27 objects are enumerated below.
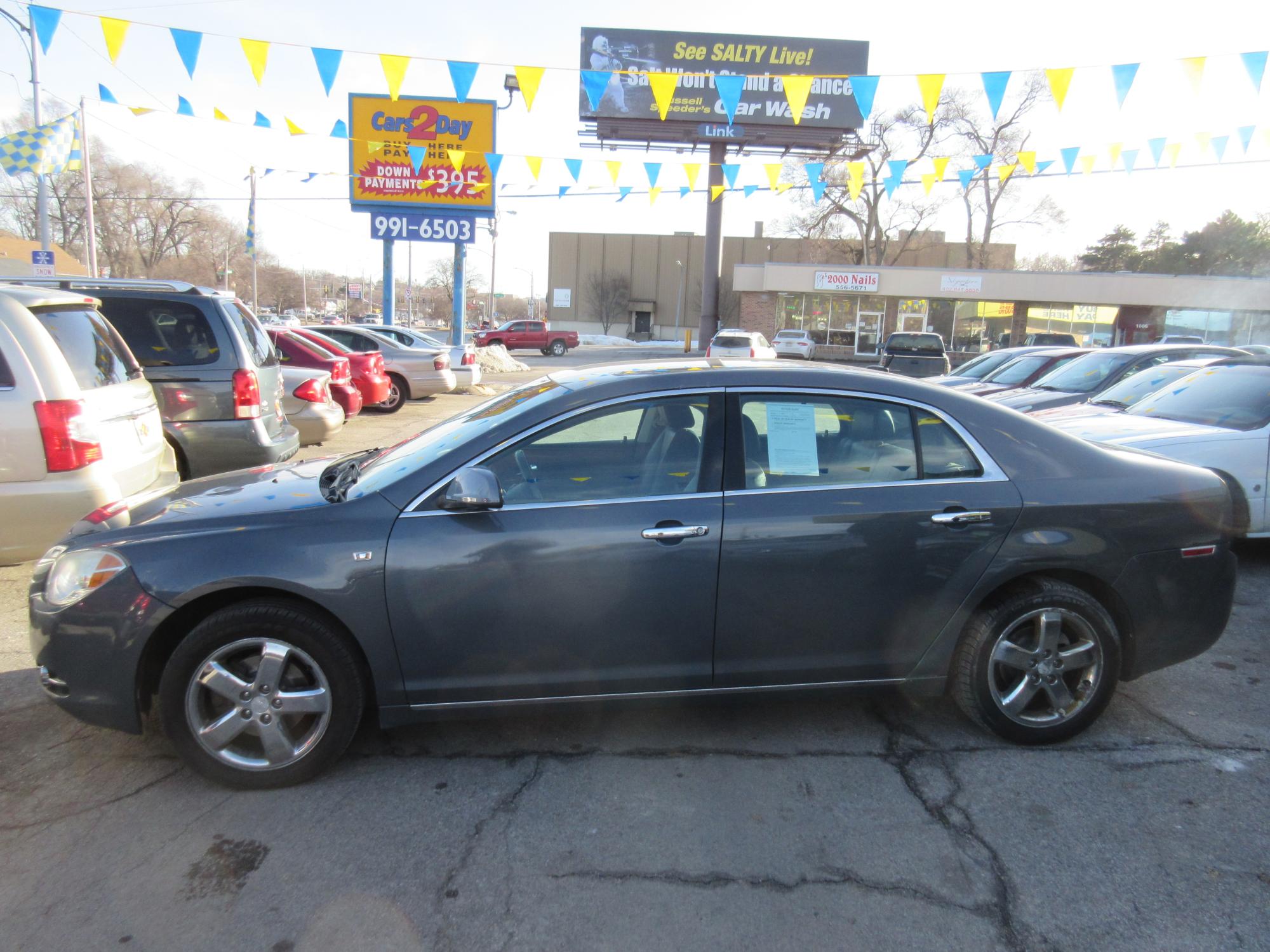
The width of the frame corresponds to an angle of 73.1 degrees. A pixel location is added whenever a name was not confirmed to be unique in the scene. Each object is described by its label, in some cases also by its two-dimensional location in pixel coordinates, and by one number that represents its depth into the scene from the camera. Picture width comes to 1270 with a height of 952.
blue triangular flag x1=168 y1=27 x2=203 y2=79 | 9.60
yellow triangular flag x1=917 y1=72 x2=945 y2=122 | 10.30
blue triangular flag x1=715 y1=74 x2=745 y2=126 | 12.42
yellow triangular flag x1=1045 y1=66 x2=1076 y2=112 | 9.91
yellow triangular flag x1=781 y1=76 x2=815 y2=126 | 11.85
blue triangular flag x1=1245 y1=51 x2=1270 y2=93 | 9.26
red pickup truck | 47.62
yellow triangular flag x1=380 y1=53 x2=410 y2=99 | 9.88
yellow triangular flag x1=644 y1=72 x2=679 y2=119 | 11.51
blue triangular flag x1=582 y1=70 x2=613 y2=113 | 12.22
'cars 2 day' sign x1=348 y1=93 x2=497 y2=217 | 23.17
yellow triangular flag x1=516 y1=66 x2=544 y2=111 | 10.87
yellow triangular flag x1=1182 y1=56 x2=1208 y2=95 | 9.35
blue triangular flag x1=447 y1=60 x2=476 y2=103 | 10.55
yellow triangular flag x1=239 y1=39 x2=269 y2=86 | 9.73
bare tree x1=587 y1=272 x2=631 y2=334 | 67.69
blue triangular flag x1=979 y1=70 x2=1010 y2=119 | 10.37
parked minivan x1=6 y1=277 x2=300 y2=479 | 6.72
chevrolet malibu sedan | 3.12
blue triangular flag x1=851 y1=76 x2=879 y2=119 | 11.38
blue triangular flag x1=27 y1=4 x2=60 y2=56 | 9.23
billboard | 36.59
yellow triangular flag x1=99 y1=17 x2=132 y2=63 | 9.16
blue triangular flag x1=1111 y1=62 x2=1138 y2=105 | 9.77
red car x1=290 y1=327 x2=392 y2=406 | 14.06
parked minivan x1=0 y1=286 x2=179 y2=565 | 4.59
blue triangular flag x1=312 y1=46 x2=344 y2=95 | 9.99
